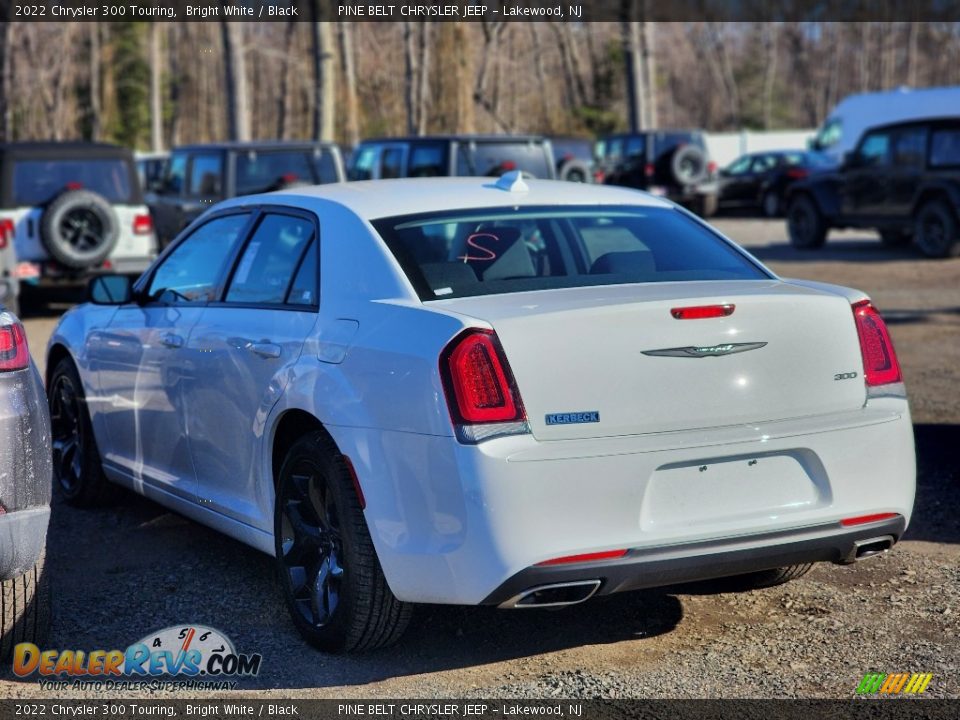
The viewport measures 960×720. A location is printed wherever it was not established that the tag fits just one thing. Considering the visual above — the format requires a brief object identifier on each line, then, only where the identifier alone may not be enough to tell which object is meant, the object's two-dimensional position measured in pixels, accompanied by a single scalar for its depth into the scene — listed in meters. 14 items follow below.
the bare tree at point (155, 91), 57.56
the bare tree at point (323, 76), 30.28
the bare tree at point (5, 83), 39.38
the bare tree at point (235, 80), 28.89
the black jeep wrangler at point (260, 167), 16.72
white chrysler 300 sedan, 3.99
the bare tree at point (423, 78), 37.09
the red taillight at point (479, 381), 3.98
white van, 30.89
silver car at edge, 4.23
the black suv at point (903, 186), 19.06
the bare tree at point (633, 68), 33.72
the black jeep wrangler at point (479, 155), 16.50
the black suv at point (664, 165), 29.20
